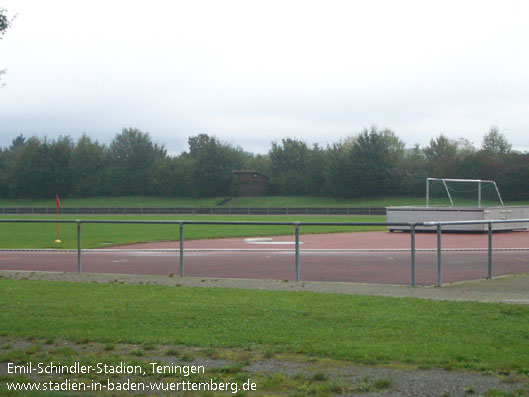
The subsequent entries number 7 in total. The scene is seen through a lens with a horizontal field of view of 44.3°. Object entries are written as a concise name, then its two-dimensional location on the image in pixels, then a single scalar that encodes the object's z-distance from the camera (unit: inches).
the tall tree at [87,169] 3944.4
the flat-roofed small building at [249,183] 3631.9
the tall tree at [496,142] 3951.8
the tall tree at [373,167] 3289.9
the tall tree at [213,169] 3774.6
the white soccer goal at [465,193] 1334.9
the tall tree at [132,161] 4082.2
